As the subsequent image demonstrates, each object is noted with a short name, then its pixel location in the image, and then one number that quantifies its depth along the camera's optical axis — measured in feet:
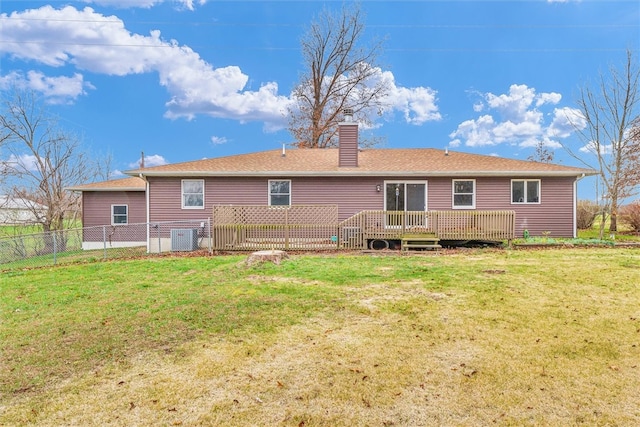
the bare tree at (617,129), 57.52
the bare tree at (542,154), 85.20
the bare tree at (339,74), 80.94
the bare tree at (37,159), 54.24
